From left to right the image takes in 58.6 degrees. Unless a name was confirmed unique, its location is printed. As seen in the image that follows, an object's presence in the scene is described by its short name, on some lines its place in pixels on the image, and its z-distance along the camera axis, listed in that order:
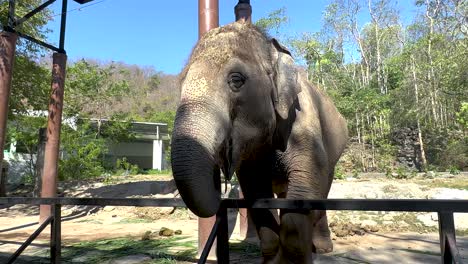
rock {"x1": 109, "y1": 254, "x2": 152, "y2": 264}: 3.96
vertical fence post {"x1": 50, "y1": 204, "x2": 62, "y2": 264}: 3.53
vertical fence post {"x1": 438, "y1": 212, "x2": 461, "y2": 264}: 1.73
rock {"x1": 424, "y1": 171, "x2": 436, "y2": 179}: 9.70
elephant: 1.96
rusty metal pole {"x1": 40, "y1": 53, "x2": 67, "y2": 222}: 7.39
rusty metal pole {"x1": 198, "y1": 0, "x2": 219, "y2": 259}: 4.39
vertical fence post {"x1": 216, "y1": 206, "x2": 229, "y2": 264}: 2.49
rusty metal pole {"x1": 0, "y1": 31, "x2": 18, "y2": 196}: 6.20
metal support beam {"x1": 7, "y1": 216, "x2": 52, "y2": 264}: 3.30
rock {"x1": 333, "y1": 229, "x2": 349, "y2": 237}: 5.34
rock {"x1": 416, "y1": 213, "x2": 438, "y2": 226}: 5.99
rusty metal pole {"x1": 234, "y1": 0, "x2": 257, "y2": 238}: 5.53
